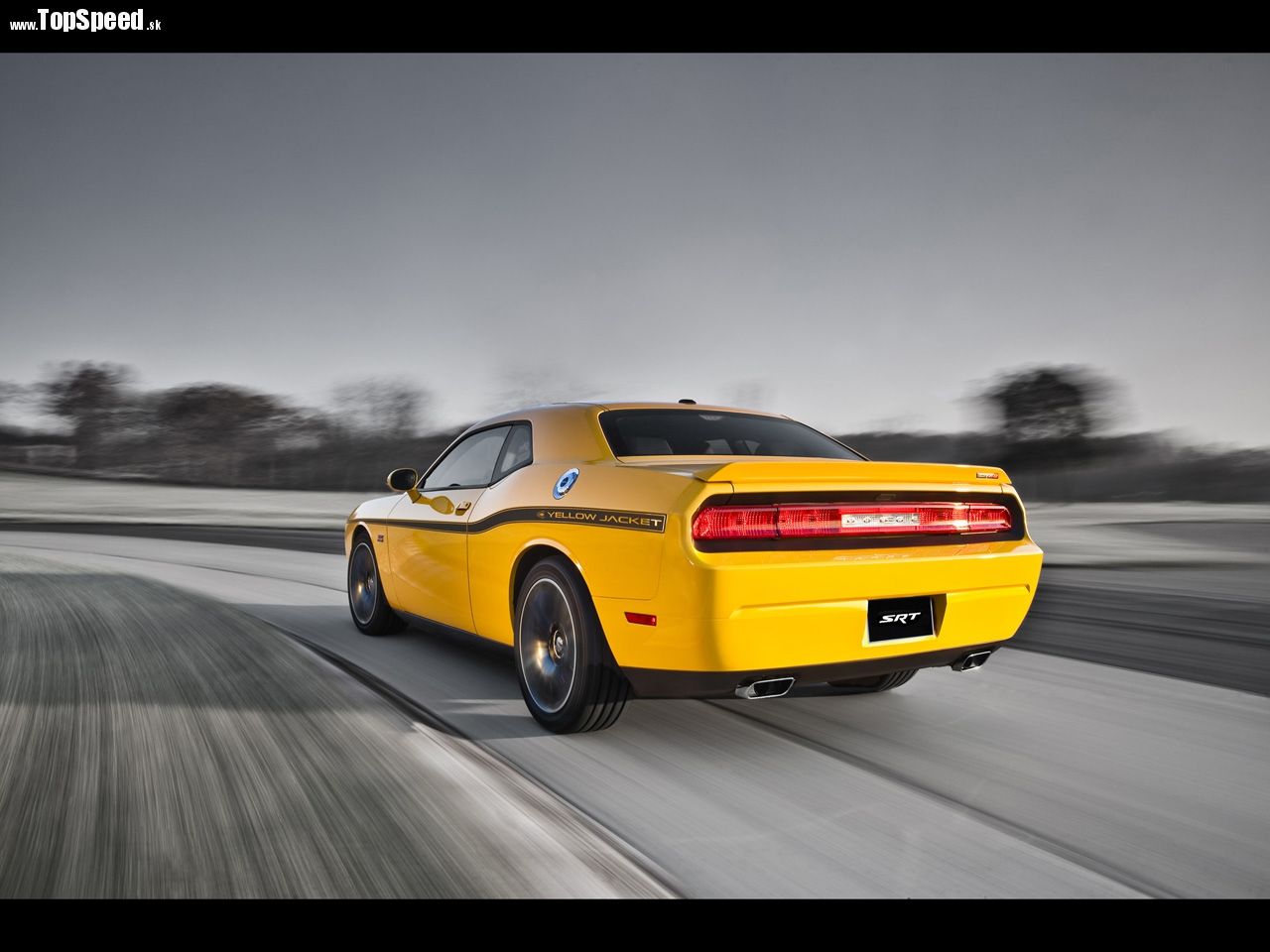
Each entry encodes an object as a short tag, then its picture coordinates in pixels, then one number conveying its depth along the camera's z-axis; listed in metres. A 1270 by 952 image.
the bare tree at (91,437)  43.48
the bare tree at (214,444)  41.22
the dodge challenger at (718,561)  3.10
